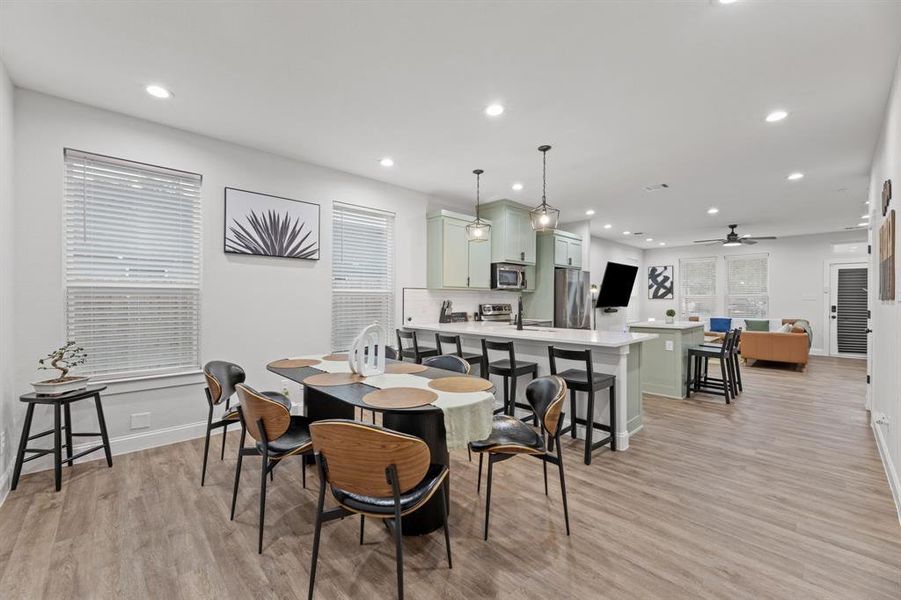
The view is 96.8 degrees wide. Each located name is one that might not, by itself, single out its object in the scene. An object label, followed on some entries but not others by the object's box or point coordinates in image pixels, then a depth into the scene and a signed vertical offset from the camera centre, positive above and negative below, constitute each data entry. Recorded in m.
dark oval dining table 2.12 -0.70
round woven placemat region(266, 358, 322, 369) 2.85 -0.47
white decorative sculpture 2.51 -0.34
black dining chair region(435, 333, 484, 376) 3.92 -0.48
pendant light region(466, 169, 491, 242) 4.44 +0.78
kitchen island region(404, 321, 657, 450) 3.32 -0.48
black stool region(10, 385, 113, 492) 2.57 -0.87
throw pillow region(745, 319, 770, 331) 8.61 -0.49
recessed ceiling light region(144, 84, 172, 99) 2.80 +1.48
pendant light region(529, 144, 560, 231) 3.73 +0.79
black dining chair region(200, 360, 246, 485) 2.61 -0.57
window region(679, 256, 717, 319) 10.31 +0.39
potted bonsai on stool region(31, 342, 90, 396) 2.65 -0.49
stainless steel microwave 5.98 +0.36
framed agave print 3.76 +0.73
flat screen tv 7.62 +0.31
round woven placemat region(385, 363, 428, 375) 2.70 -0.48
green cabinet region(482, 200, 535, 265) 5.84 +1.04
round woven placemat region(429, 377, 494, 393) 2.21 -0.49
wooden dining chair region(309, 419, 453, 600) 1.51 -0.67
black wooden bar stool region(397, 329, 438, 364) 4.32 -0.58
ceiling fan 7.26 +1.16
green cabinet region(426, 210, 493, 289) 5.26 +0.63
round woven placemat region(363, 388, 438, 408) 1.90 -0.49
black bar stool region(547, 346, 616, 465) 3.05 -0.66
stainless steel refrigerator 6.70 +0.03
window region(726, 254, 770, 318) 9.56 +0.40
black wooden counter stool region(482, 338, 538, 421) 3.54 -0.62
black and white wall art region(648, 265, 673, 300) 10.95 +0.52
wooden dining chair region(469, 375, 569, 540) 2.05 -0.74
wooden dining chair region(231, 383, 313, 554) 2.03 -0.68
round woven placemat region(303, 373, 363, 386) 2.34 -0.48
